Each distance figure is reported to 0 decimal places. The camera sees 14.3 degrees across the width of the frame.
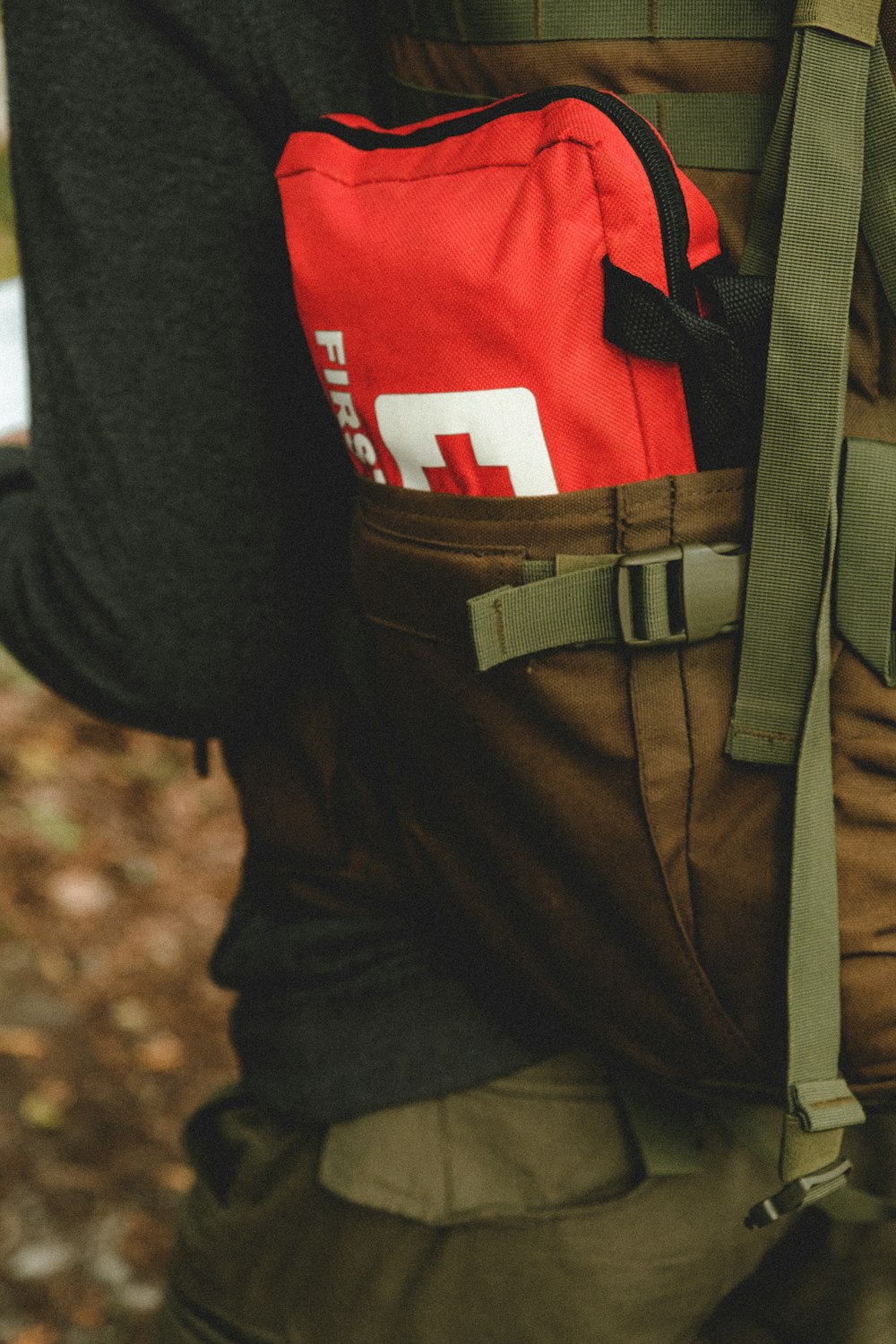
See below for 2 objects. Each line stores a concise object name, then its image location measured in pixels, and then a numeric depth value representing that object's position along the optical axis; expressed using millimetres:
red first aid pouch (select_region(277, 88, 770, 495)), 1279
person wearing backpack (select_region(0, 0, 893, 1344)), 1334
